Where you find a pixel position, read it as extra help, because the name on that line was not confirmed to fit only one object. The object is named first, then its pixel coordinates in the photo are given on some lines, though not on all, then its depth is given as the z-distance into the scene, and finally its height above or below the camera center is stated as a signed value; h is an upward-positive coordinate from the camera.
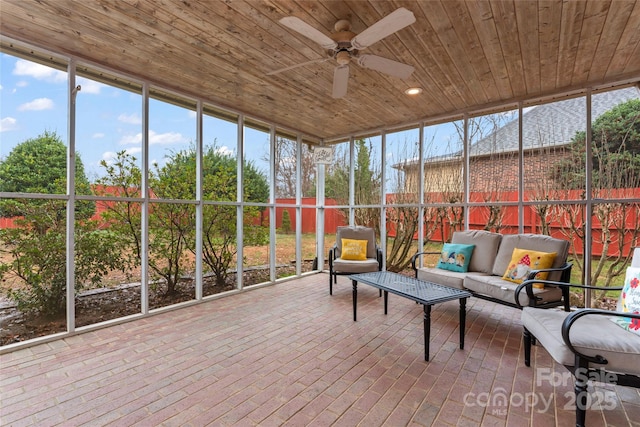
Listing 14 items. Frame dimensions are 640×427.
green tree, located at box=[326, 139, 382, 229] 5.89 +0.61
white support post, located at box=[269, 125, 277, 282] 5.27 +0.25
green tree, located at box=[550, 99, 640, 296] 3.59 +0.40
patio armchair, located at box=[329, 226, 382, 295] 4.55 -0.67
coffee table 2.57 -0.79
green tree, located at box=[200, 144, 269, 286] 4.42 +0.00
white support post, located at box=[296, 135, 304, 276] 5.75 +0.13
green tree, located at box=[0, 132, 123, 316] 2.86 -0.17
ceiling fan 2.04 +1.31
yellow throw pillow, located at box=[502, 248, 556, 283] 3.14 -0.55
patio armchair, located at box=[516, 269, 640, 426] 1.71 -0.82
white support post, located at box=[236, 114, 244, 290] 4.73 +0.06
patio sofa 3.00 -0.65
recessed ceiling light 3.82 +1.59
